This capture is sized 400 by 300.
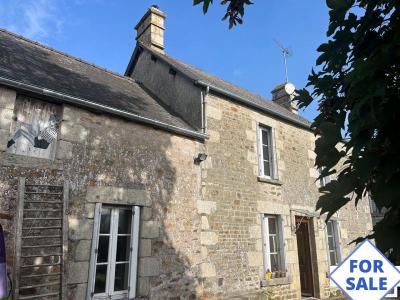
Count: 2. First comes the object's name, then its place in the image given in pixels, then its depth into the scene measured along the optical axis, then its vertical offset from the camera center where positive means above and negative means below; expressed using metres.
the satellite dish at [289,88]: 12.98 +5.93
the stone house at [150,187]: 4.98 +1.13
